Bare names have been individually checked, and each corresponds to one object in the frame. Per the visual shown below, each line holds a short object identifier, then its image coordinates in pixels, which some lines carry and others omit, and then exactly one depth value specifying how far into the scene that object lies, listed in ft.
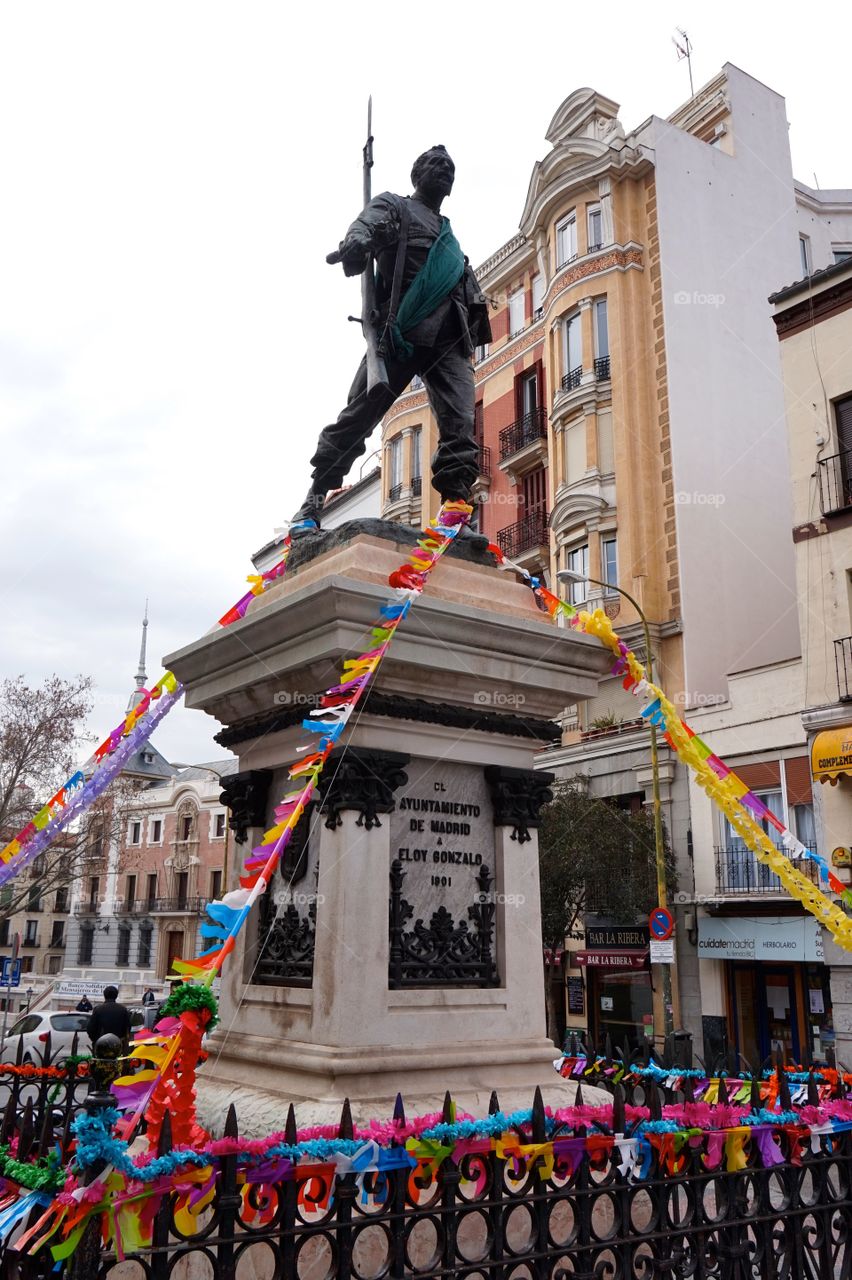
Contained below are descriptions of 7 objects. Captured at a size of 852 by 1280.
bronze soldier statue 20.62
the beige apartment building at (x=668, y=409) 90.22
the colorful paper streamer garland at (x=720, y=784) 19.21
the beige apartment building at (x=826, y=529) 66.28
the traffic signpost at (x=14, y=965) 82.98
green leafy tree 81.87
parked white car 75.36
